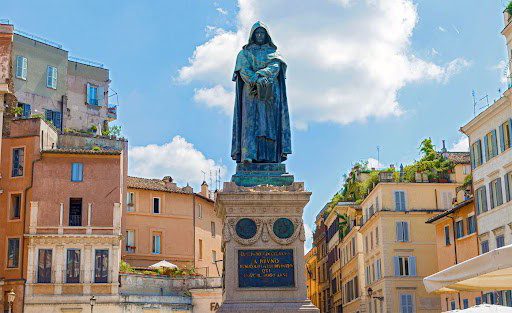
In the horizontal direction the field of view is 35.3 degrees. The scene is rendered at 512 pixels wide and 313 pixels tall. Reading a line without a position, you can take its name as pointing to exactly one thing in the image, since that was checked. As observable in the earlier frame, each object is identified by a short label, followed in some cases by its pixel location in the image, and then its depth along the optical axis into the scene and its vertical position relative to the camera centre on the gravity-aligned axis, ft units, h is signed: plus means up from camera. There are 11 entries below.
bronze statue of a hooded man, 65.62 +18.65
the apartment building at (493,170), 144.46 +30.34
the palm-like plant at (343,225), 264.76 +37.23
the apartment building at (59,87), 227.20 +73.44
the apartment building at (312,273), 350.84 +29.19
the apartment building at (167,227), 236.82 +34.06
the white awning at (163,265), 208.95 +19.56
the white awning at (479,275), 42.52 +3.56
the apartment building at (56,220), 189.57 +29.43
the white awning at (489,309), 50.65 +1.72
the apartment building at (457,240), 163.73 +20.32
